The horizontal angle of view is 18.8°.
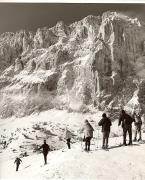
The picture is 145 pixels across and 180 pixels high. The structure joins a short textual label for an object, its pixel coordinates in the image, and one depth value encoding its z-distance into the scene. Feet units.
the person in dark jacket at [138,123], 48.32
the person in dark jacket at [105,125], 43.04
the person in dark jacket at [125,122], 43.60
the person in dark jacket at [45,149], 43.06
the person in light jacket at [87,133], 42.88
